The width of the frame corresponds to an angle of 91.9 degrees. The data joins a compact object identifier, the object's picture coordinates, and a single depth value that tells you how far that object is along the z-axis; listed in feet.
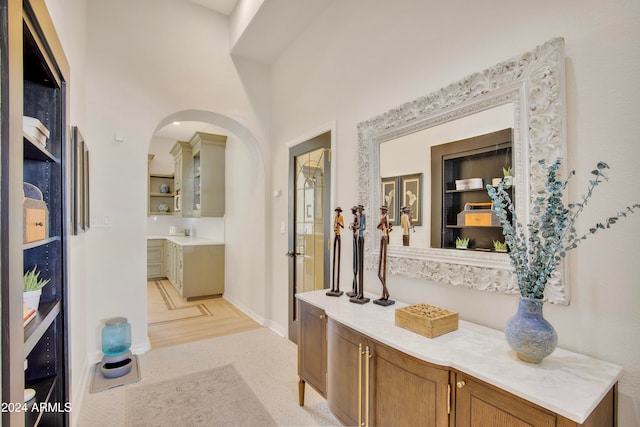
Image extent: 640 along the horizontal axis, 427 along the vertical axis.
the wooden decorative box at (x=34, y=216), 3.56
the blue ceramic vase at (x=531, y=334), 3.63
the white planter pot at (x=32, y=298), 3.87
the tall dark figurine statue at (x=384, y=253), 6.31
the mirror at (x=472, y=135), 4.33
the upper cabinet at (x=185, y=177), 18.33
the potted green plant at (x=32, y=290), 3.91
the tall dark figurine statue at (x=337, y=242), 7.39
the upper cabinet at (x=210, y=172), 16.76
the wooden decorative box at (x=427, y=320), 4.67
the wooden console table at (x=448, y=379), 3.22
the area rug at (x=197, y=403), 6.64
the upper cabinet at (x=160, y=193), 21.80
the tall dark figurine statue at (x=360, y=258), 6.73
